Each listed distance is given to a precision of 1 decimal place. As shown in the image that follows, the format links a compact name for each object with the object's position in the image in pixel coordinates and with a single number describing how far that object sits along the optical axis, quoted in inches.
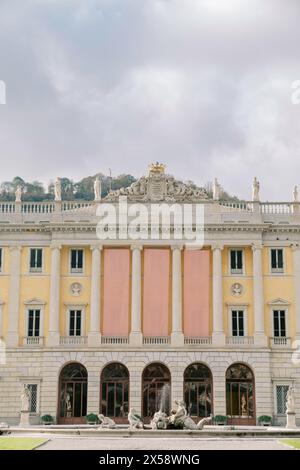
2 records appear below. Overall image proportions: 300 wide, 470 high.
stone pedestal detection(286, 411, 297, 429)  2016.6
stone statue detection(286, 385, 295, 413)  2042.3
